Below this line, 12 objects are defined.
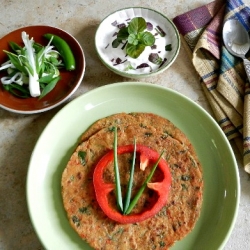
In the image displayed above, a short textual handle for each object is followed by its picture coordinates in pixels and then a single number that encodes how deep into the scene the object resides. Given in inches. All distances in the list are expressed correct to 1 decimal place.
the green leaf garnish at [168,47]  20.3
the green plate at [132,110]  17.2
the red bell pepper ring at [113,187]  16.7
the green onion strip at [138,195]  16.7
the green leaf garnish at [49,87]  19.0
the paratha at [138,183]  16.8
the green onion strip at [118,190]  16.5
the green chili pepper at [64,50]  19.7
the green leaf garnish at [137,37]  19.5
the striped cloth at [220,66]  19.4
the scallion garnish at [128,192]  16.6
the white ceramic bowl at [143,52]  19.7
